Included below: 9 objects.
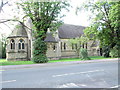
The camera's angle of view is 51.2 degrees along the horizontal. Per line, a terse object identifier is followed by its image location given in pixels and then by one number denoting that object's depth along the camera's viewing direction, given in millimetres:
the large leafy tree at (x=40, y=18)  19500
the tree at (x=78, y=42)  30969
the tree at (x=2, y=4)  20202
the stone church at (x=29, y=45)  28359
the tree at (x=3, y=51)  38312
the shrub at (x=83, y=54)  24812
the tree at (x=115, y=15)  23612
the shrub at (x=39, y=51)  19633
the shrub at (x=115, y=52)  28719
